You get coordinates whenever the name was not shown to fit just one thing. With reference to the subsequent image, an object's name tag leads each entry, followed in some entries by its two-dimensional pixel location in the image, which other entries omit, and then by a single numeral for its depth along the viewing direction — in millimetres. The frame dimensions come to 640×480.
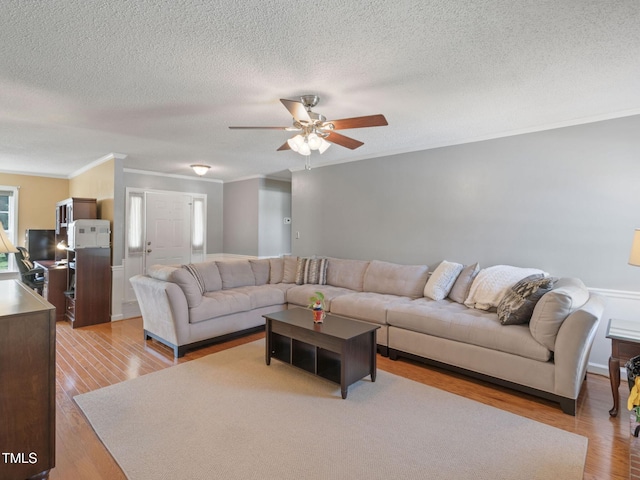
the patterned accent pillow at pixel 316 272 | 5230
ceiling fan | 2608
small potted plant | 3203
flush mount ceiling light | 5737
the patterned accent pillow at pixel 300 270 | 5277
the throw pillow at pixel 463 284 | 3852
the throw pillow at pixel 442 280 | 3993
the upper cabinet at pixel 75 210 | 5273
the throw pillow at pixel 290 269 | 5371
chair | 5488
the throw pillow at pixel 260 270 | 5211
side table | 2449
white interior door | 6480
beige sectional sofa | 2688
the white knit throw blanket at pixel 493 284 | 3471
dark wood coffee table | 2850
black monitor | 6344
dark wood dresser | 1718
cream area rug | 1947
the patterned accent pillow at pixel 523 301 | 2943
